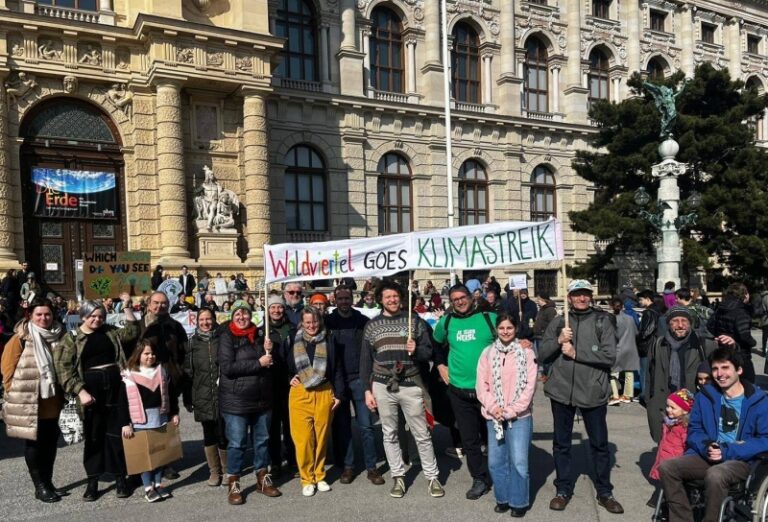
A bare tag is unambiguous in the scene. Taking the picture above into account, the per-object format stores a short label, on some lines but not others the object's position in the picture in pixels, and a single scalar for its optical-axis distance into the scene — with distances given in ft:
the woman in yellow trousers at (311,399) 18.92
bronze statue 67.46
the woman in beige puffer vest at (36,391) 18.30
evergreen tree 71.82
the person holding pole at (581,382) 16.97
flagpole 72.49
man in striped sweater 18.40
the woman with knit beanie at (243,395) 18.35
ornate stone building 58.85
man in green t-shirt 18.39
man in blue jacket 14.11
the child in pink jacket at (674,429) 16.28
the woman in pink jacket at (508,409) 16.60
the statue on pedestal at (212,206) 62.49
